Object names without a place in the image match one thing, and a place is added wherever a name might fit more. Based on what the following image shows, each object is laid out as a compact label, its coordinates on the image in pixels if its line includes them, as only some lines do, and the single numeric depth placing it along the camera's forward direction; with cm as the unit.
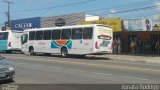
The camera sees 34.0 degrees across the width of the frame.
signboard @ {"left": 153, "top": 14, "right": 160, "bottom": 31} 2305
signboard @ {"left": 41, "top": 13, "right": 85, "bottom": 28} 3193
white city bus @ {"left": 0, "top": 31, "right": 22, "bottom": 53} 3115
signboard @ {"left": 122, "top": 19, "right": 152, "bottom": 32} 2376
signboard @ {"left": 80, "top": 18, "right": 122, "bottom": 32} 2575
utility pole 4457
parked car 957
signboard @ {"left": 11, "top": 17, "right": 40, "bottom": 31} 3774
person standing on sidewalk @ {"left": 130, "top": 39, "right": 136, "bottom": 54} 2605
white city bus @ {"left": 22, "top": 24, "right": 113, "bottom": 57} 2121
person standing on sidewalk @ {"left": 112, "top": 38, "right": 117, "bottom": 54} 2725
